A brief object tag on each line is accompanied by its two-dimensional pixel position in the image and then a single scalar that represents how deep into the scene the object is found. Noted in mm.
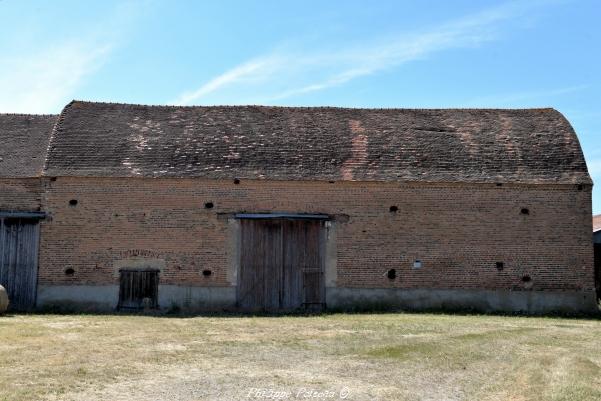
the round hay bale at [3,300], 16266
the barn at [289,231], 18516
